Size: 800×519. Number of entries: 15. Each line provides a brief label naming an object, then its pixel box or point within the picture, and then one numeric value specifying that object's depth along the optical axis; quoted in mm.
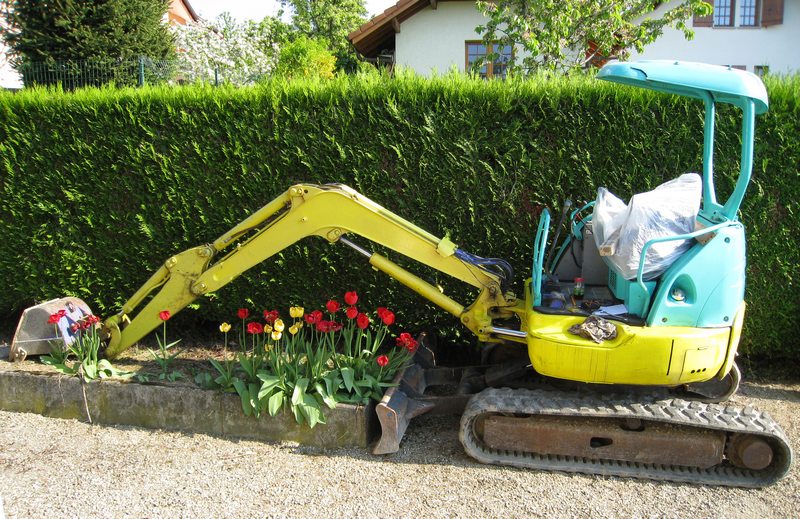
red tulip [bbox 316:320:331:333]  4566
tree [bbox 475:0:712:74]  9523
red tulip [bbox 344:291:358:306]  4628
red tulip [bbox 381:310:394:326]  4585
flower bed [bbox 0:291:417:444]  4379
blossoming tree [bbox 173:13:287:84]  19078
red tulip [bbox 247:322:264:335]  4629
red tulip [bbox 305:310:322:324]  4590
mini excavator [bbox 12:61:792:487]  3684
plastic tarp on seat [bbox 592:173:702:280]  3736
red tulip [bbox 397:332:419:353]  4605
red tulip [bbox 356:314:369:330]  4508
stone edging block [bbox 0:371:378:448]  4340
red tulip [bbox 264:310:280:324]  4668
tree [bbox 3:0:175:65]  14000
